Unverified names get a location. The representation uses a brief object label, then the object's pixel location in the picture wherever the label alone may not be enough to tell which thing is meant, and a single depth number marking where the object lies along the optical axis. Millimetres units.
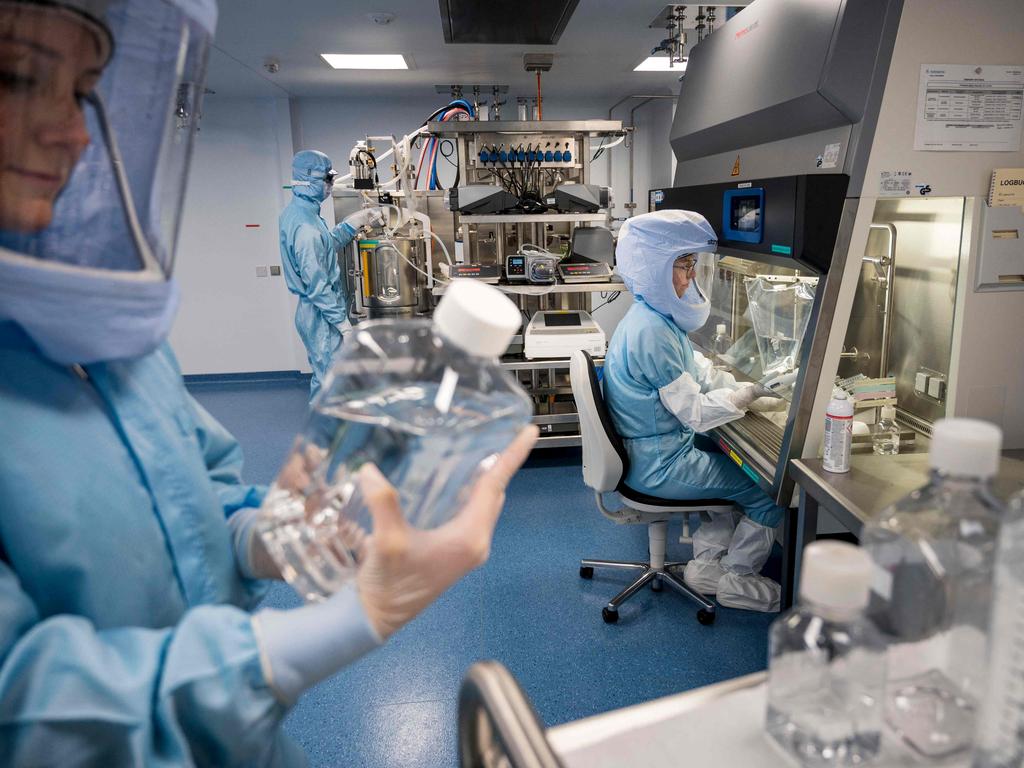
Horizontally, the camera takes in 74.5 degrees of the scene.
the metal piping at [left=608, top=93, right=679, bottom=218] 6105
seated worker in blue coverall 2426
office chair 2389
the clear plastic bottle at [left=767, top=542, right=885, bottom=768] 609
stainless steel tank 4500
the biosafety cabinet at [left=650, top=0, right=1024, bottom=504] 1614
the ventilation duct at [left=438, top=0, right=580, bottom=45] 2545
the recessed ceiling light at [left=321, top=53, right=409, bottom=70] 4688
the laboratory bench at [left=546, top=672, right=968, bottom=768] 678
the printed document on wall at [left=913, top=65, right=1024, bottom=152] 1617
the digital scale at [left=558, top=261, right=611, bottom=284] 3883
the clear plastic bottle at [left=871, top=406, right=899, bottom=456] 1991
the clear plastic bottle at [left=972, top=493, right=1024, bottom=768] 514
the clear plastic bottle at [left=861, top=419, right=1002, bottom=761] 614
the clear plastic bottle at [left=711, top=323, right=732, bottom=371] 3145
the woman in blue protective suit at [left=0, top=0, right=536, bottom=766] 641
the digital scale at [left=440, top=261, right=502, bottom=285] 3929
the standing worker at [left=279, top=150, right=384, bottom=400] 4598
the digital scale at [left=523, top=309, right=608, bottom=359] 3727
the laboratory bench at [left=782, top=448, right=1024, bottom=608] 1547
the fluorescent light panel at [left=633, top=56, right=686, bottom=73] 4910
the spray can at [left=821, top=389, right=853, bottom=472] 1712
